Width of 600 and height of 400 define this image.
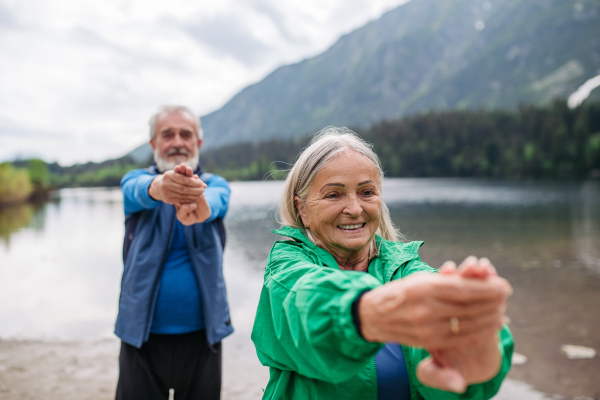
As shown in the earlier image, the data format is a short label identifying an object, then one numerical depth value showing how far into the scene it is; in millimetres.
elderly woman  949
